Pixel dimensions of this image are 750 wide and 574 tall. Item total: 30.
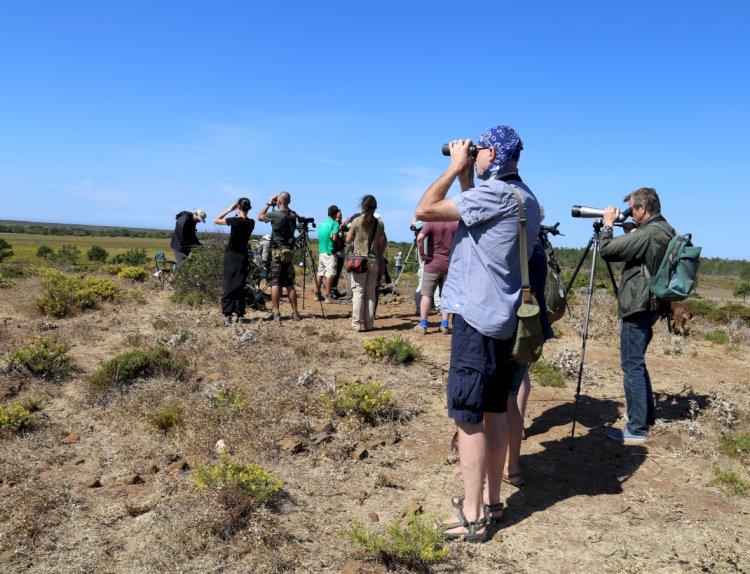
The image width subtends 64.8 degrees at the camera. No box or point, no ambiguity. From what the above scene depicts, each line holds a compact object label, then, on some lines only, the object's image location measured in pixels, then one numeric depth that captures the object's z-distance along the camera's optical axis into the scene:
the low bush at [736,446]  4.57
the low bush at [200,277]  10.62
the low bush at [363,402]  5.14
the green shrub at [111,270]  15.94
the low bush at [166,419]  5.02
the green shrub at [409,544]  3.00
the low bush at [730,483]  4.02
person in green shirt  10.61
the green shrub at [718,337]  9.27
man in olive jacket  4.66
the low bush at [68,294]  9.23
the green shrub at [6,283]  11.67
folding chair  13.05
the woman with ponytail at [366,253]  8.03
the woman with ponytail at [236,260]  8.48
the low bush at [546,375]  6.55
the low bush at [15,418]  4.86
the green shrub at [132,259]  22.90
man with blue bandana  3.05
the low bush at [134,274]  13.61
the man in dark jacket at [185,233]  11.49
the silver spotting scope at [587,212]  4.62
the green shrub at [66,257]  22.80
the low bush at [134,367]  6.02
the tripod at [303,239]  8.80
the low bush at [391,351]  6.88
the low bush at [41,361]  6.26
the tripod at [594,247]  4.78
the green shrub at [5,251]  26.86
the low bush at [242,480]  3.59
